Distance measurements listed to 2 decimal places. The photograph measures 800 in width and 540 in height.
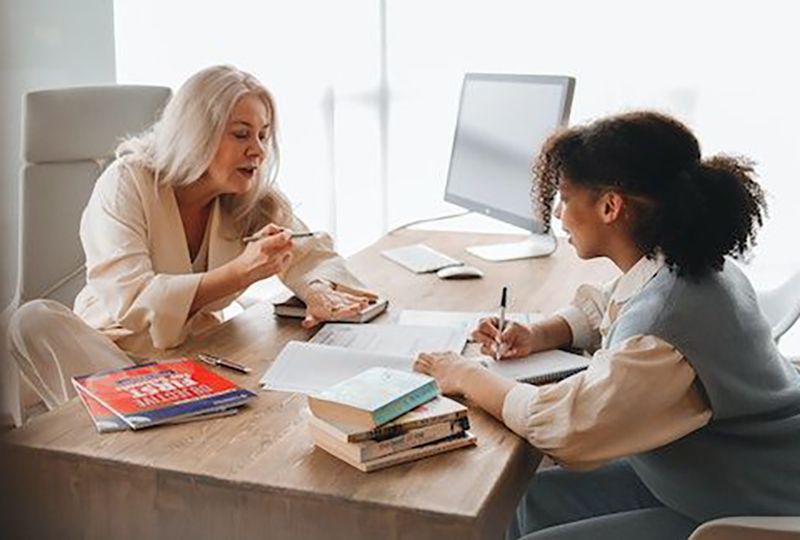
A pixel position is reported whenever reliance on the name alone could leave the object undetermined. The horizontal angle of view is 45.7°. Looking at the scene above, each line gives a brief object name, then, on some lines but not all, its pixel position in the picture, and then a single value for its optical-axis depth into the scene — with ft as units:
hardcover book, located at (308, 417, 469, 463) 4.00
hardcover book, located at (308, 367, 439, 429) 4.06
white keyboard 7.90
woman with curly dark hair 4.22
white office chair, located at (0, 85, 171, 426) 8.34
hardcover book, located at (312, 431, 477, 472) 4.01
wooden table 3.77
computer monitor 8.04
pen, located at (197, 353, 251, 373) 5.37
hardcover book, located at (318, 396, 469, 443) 4.03
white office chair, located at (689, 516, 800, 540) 3.84
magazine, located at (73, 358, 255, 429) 4.55
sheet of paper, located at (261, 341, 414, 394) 5.13
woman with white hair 6.15
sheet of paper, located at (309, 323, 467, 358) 5.72
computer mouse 7.64
